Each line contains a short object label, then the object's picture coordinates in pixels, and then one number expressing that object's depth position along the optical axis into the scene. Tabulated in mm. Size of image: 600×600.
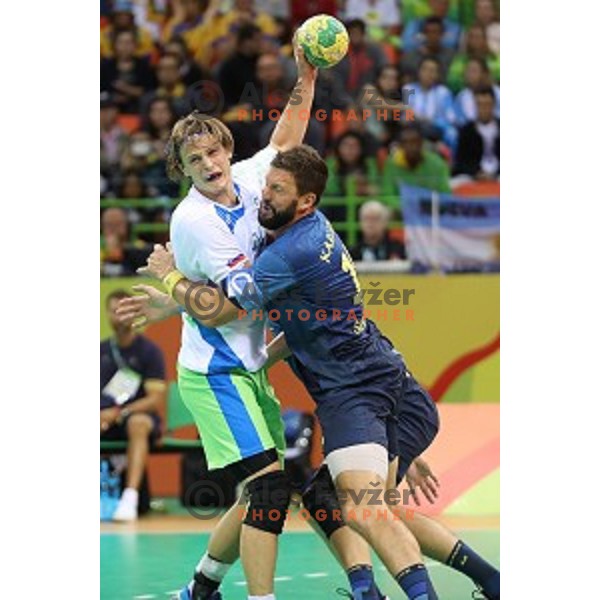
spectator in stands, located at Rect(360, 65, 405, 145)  14406
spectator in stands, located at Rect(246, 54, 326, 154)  13703
